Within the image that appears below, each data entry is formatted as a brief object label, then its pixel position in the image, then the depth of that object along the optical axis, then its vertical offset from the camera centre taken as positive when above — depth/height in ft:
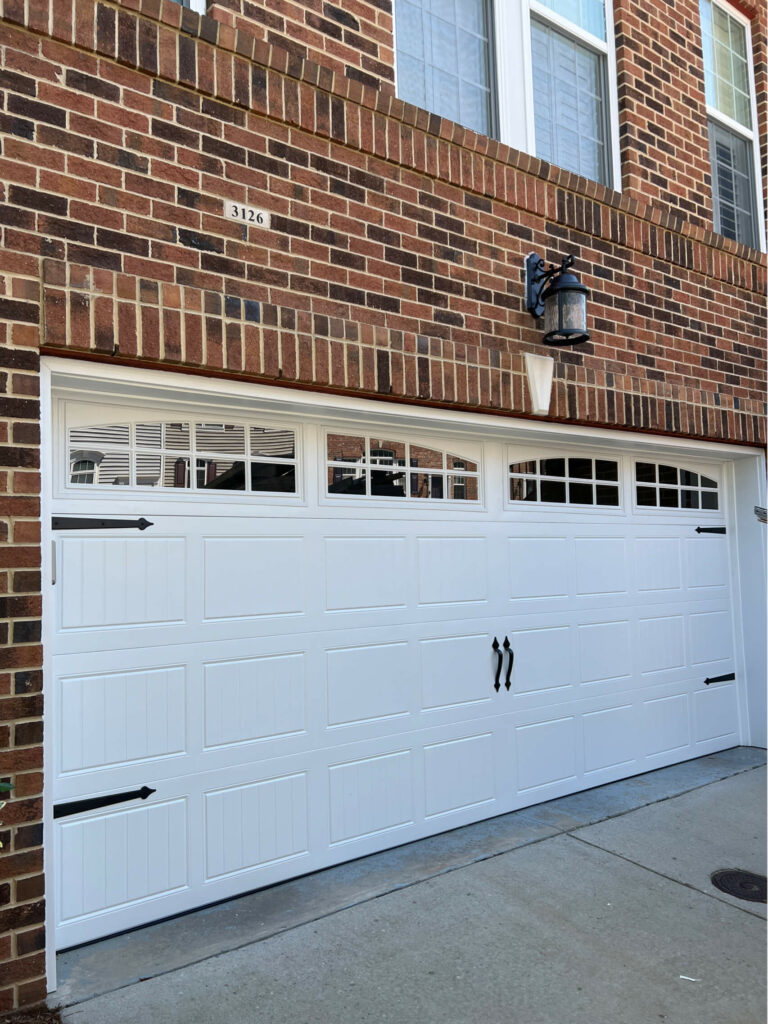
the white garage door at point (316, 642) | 11.19 -1.45
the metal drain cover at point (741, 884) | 12.64 -5.48
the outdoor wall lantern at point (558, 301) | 14.84 +4.87
